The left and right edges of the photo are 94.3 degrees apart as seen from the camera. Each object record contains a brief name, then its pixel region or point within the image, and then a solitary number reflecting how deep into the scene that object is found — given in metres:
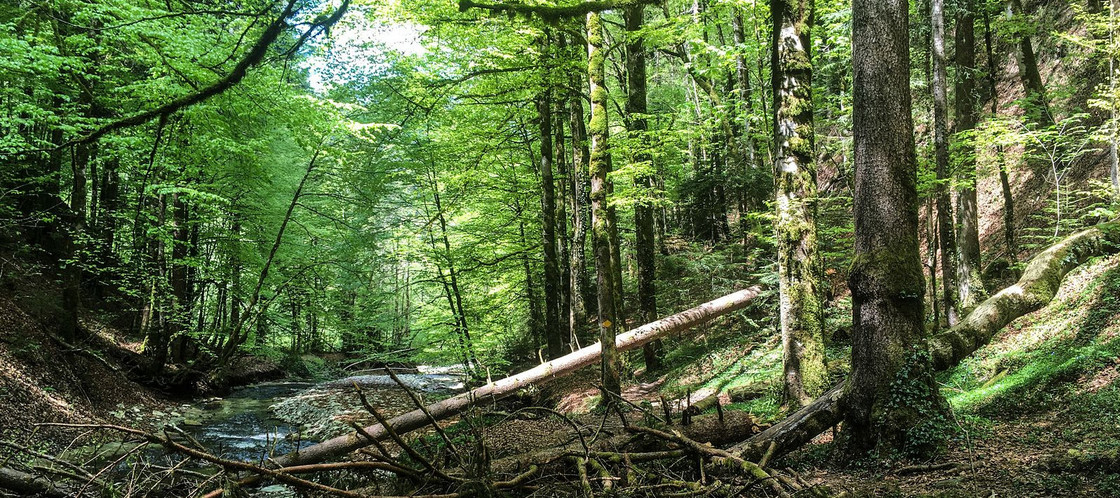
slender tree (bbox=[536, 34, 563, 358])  13.35
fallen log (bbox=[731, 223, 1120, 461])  4.73
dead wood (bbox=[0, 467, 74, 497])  4.49
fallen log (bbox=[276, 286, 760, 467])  7.06
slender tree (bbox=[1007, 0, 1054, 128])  11.58
